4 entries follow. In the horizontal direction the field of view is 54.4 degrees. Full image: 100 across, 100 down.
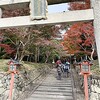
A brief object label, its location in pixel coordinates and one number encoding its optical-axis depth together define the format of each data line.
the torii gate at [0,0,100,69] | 4.73
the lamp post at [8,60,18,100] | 4.40
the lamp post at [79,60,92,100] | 3.96
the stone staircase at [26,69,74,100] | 5.69
